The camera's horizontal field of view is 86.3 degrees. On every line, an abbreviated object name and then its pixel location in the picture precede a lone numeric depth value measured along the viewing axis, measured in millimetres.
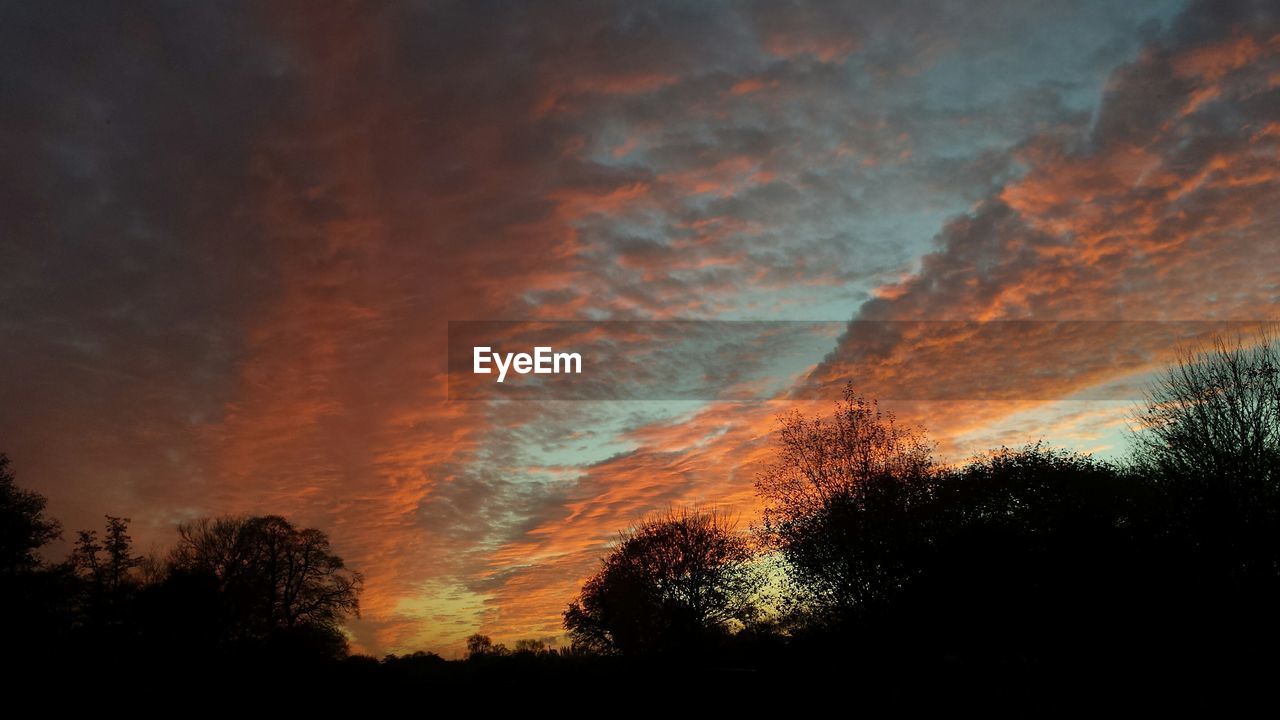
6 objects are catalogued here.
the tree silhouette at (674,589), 55781
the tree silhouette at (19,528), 34344
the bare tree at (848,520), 40312
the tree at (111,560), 45406
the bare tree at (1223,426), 34406
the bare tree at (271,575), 51656
